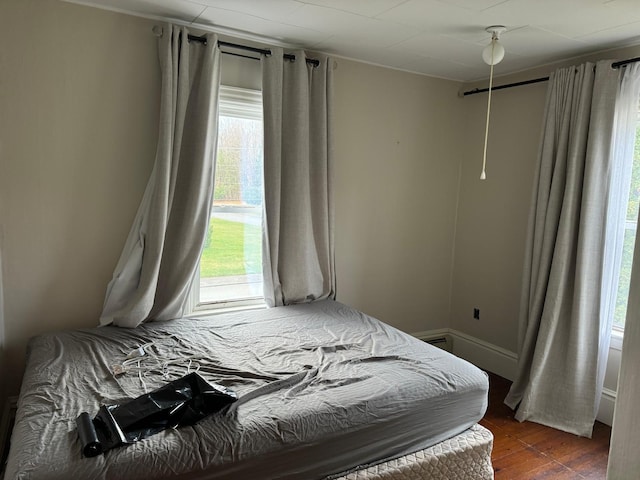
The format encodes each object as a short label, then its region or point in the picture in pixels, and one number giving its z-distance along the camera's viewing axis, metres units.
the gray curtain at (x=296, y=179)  2.98
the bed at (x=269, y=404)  1.52
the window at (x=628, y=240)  2.86
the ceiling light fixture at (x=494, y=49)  2.59
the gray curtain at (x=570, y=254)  2.79
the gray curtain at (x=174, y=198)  2.59
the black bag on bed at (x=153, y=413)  1.51
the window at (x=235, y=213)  3.03
